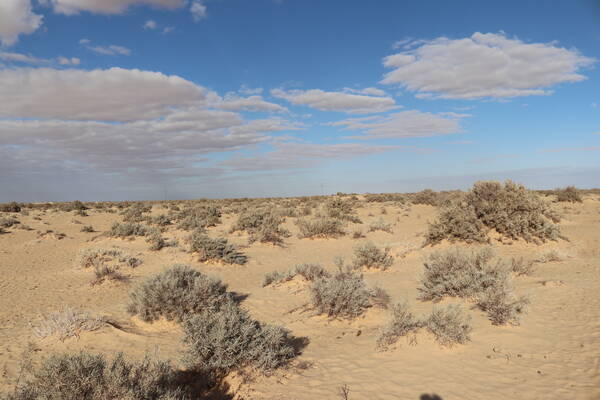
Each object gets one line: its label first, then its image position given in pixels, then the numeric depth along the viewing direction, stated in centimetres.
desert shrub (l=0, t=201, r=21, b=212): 3607
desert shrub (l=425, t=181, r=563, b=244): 1498
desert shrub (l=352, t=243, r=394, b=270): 1240
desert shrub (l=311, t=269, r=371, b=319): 767
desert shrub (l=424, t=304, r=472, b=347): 580
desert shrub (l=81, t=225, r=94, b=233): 2229
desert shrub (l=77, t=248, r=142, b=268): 1252
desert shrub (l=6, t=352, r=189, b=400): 313
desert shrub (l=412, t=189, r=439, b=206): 3794
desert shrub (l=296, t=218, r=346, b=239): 1945
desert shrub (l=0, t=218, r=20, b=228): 2212
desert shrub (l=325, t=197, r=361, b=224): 2558
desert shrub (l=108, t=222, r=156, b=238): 1828
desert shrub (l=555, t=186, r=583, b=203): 3369
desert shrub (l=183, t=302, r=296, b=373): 490
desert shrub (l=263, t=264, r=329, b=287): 1066
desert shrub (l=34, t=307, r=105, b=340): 598
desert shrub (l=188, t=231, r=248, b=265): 1370
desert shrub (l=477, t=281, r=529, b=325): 665
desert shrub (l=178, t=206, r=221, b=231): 2191
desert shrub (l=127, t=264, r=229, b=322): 722
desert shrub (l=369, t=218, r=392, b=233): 2125
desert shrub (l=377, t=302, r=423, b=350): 601
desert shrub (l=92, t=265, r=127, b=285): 1077
